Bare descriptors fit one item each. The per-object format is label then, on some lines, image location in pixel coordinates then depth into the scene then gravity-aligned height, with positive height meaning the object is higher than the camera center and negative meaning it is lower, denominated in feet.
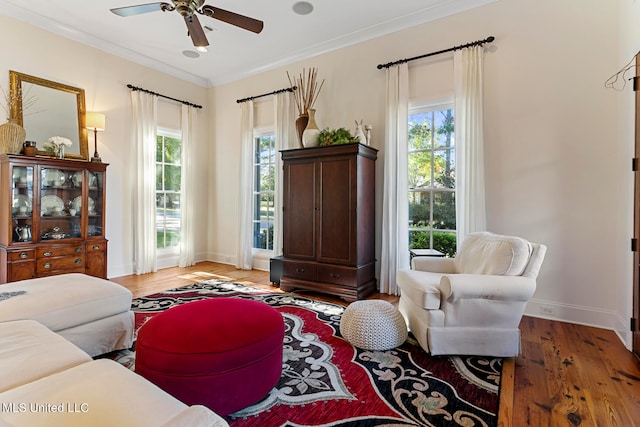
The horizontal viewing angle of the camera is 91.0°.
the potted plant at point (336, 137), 12.62 +3.08
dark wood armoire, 12.03 -0.29
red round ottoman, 5.01 -2.37
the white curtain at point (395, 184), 12.73 +1.16
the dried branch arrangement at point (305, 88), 15.21 +6.21
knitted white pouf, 7.80 -2.90
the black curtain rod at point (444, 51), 11.11 +6.15
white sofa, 2.86 -1.88
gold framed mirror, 12.56 +4.35
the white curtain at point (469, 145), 11.11 +2.42
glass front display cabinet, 11.51 -0.13
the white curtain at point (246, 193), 17.67 +1.15
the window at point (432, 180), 12.35 +1.32
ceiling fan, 8.16 +5.46
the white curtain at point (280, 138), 16.24 +3.91
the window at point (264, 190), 17.53 +1.31
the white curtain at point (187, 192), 18.20 +1.27
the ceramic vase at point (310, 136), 13.23 +3.24
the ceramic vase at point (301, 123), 13.92 +4.00
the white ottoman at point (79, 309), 6.29 -2.00
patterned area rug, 5.36 -3.48
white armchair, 7.11 -2.15
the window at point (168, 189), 17.60 +1.42
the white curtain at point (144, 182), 16.07 +1.66
